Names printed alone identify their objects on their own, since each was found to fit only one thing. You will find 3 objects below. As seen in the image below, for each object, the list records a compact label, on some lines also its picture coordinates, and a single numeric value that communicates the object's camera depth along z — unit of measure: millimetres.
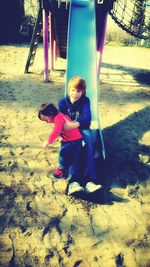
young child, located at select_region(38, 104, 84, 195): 3176
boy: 3336
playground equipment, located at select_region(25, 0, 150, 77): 6230
